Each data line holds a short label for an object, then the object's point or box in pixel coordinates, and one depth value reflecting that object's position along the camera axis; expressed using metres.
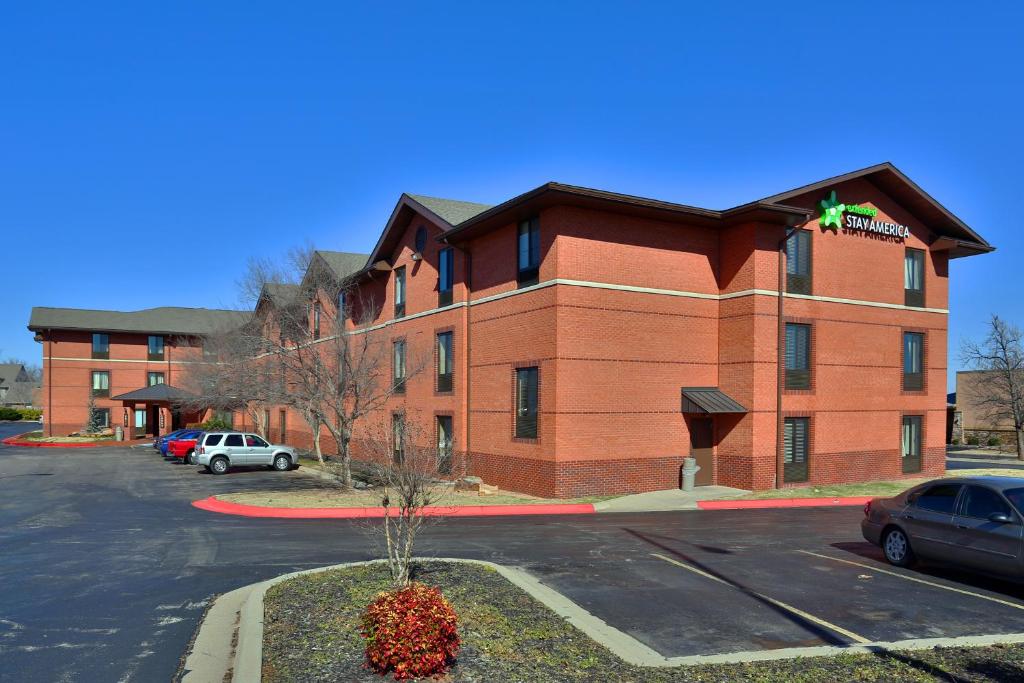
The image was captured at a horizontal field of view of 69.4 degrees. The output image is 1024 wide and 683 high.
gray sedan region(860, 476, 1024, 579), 10.72
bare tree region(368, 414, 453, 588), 9.32
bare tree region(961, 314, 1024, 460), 45.78
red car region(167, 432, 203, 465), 37.97
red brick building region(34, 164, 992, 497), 22.73
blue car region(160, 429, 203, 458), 39.22
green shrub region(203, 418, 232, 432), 51.16
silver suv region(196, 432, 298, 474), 31.78
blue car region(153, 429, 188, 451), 39.45
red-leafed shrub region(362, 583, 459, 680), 6.65
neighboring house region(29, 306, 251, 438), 59.56
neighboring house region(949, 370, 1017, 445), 55.94
